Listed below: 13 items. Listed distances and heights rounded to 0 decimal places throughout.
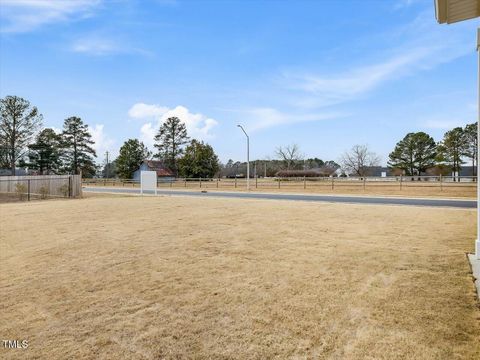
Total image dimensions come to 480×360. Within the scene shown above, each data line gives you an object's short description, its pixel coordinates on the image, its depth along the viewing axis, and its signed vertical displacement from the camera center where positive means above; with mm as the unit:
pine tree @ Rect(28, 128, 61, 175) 54594 +3895
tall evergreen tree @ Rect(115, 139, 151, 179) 60938 +3137
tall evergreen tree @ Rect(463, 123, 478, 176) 52781 +5713
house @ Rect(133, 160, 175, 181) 60922 +1305
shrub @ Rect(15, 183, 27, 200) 22375 -913
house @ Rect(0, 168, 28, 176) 56969 +855
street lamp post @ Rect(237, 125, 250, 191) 30358 +2993
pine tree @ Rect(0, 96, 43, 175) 45728 +6833
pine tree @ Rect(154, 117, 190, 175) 66562 +6670
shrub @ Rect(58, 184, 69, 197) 23297 -1001
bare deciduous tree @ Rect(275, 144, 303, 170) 80250 +4263
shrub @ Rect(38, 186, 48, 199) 22656 -1121
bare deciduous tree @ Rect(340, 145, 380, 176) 68312 +2633
